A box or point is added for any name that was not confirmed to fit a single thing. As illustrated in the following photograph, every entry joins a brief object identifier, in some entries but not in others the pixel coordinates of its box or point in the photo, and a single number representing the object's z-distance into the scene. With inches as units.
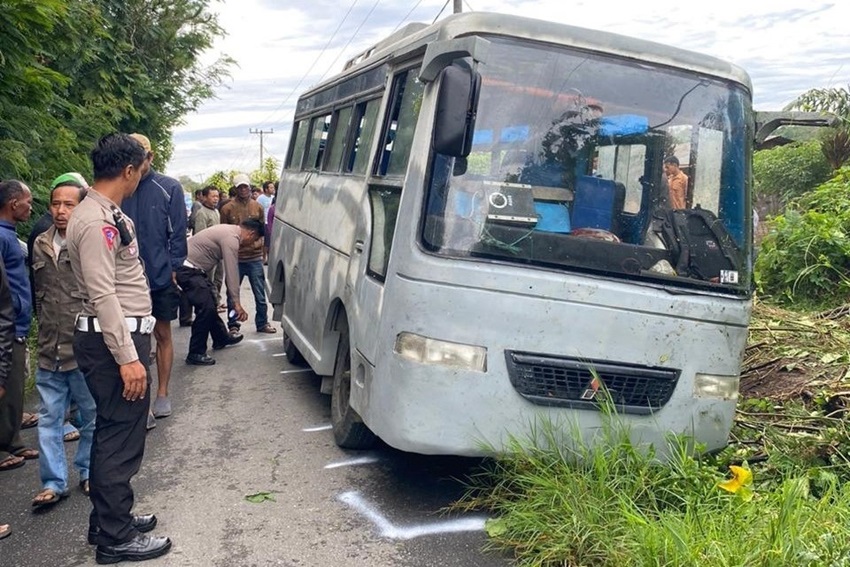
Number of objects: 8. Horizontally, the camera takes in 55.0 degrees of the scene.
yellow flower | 150.7
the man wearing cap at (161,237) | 227.0
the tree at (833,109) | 481.6
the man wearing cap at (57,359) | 175.9
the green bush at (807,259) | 301.1
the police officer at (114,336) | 139.9
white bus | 160.9
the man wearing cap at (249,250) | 378.9
